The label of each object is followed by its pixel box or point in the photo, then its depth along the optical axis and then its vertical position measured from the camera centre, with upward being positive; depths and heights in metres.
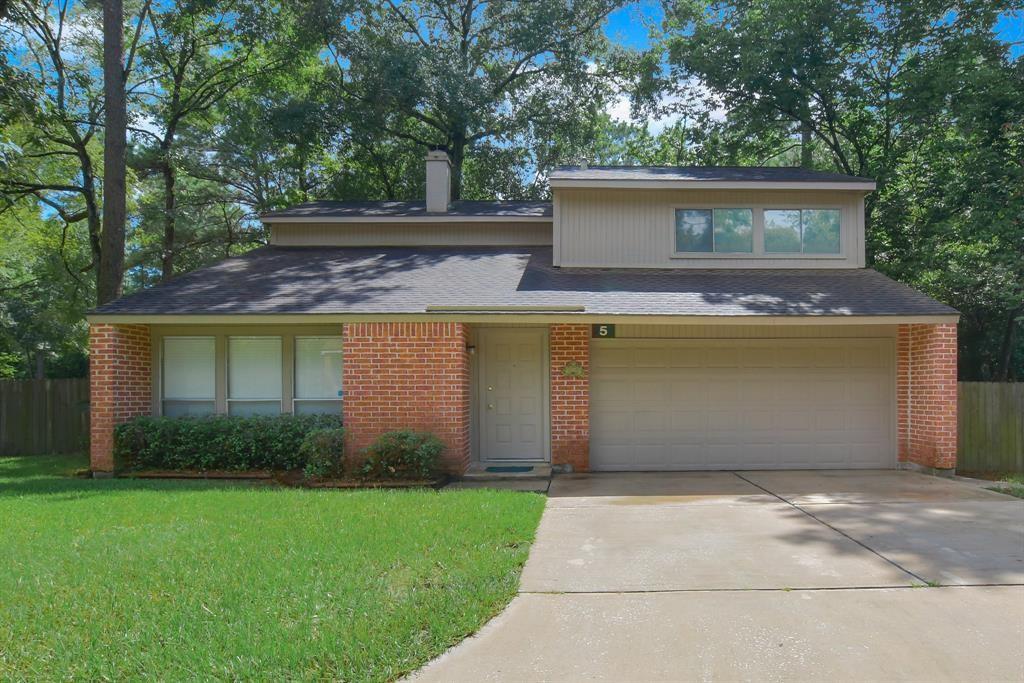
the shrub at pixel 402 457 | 9.14 -1.70
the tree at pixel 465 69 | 18.42 +7.83
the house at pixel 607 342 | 9.66 -0.13
